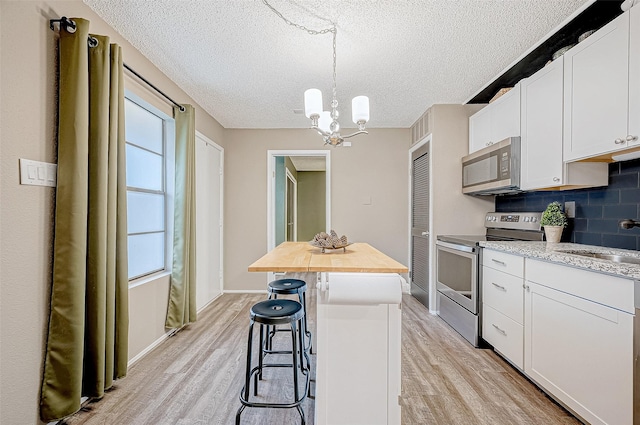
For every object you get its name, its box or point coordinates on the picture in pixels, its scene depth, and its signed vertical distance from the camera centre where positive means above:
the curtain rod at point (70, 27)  1.52 +0.99
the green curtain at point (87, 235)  1.51 -0.14
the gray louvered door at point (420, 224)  3.56 -0.14
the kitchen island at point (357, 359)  1.48 -0.76
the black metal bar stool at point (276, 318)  1.50 -0.56
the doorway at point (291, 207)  5.93 +0.10
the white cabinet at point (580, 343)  1.32 -0.68
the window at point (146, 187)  2.39 +0.21
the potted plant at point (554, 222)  2.25 -0.06
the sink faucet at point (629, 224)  1.75 -0.05
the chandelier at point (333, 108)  1.84 +0.68
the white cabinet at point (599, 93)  1.56 +0.73
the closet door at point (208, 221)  3.44 -0.13
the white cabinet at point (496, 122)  2.51 +0.90
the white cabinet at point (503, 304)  2.03 -0.69
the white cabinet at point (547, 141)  2.00 +0.56
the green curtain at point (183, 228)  2.70 -0.16
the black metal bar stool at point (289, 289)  2.08 -0.56
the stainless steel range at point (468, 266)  2.53 -0.51
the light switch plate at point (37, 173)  1.40 +0.19
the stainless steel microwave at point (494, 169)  2.50 +0.42
